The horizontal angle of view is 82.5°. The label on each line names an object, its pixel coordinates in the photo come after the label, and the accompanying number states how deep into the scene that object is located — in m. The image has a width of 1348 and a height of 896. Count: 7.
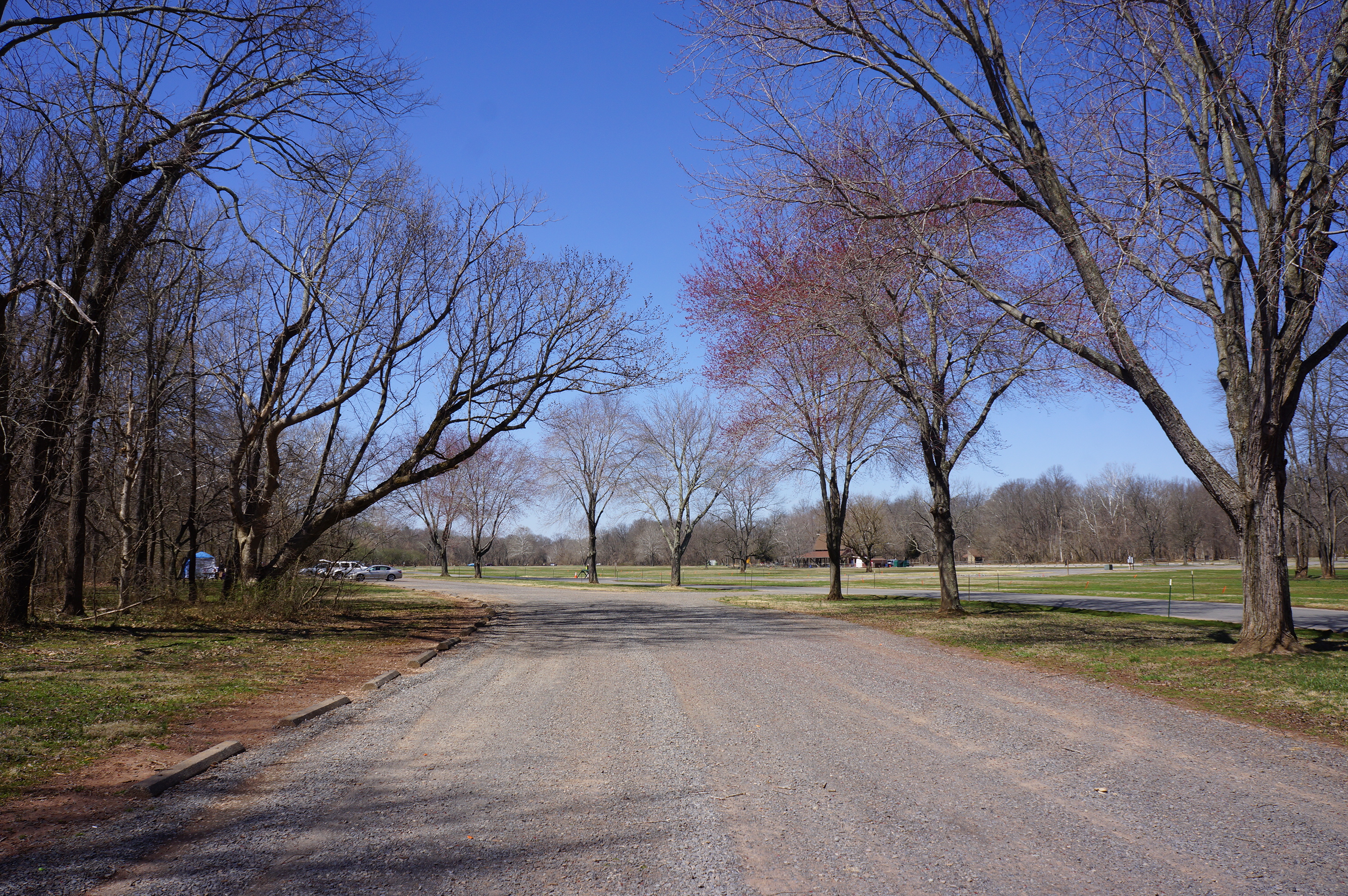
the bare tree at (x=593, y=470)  41.75
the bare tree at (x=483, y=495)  50.62
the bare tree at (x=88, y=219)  11.11
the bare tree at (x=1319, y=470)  38.34
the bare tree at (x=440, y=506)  49.62
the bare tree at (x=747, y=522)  36.38
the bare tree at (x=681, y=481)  38.50
